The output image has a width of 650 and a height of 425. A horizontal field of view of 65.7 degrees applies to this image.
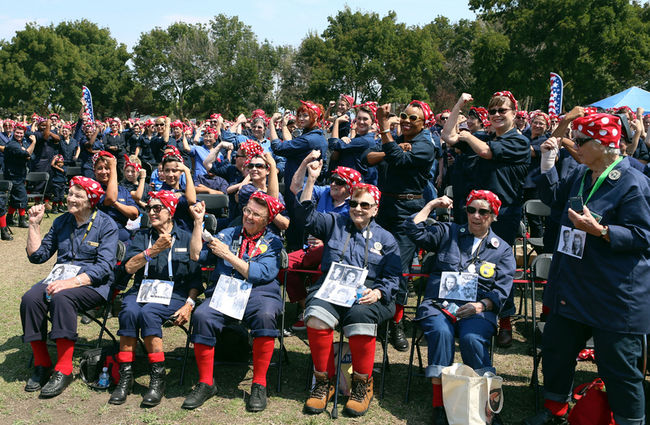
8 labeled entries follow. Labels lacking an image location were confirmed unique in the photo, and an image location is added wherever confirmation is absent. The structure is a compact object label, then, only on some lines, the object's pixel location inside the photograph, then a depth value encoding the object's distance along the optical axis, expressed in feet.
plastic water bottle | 14.40
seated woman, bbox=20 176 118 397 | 14.48
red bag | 11.33
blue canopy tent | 50.03
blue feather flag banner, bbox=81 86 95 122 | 48.15
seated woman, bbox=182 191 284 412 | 13.75
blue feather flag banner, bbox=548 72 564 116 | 37.65
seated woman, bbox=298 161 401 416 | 13.35
